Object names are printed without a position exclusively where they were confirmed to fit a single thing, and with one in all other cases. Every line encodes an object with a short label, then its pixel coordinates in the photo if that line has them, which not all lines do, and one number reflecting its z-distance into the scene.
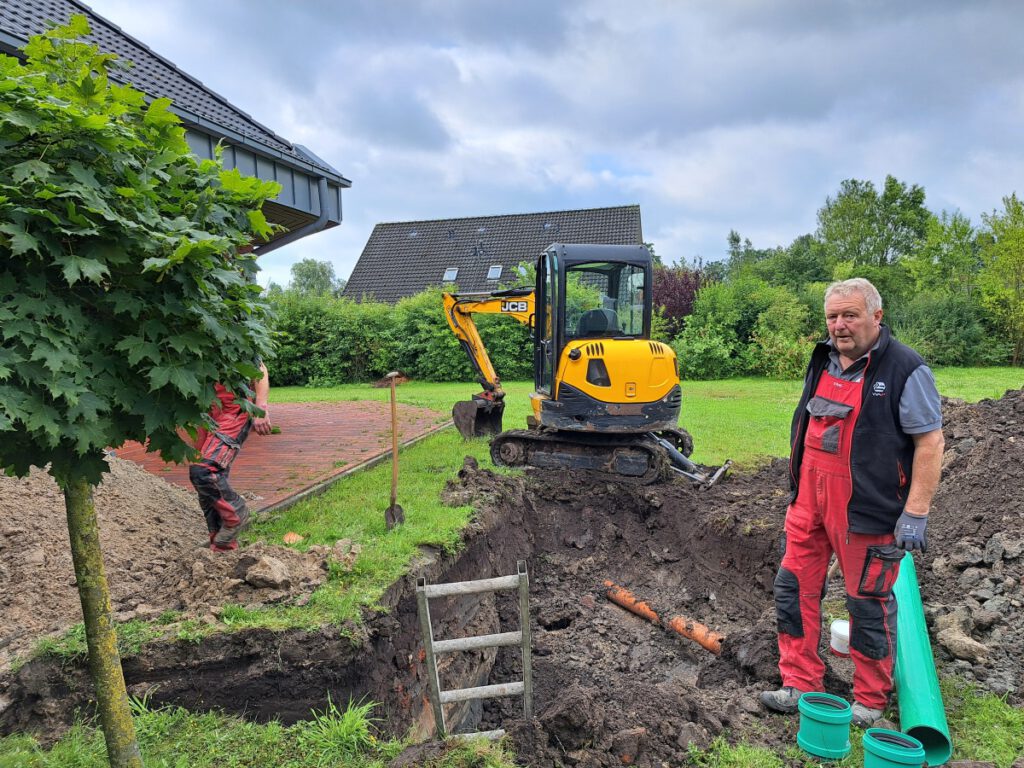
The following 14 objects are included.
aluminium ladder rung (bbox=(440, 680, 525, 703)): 3.13
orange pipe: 4.71
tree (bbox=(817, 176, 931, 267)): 38.59
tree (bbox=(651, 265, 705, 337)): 20.78
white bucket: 3.84
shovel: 4.85
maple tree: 1.91
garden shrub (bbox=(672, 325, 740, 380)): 18.75
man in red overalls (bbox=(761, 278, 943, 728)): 3.08
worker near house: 4.33
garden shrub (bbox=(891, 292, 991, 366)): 19.08
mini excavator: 7.30
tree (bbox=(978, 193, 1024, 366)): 18.72
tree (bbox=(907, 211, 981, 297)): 25.31
